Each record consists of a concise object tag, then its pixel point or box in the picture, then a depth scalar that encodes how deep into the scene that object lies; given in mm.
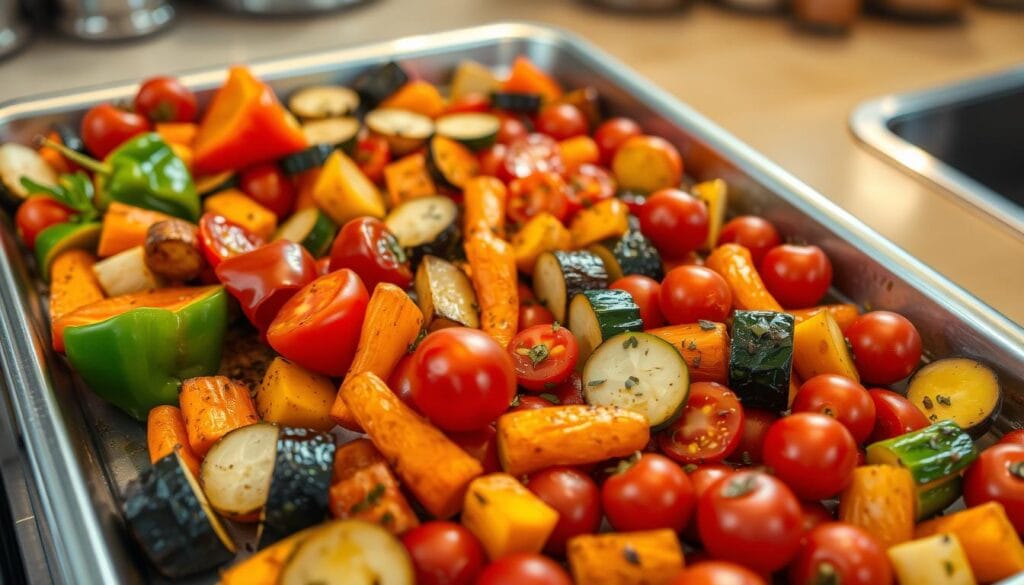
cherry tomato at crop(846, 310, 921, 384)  368
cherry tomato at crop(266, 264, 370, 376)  347
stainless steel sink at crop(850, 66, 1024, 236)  531
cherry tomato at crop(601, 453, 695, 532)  295
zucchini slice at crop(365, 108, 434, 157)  493
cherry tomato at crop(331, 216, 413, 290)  388
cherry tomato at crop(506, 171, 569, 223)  443
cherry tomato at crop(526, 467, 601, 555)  300
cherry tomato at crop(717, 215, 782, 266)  436
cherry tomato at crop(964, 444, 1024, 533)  307
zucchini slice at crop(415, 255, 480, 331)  382
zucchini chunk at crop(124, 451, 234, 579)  300
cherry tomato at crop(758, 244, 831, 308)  407
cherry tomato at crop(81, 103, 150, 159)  472
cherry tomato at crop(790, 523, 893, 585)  276
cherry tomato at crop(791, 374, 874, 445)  332
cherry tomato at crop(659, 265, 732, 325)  376
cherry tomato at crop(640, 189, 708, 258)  426
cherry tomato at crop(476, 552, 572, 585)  267
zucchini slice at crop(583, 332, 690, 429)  328
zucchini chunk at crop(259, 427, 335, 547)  298
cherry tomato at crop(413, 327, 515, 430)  309
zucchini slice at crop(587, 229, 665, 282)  415
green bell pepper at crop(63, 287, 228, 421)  352
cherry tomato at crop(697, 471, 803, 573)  276
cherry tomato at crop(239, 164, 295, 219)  461
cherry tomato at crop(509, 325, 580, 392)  349
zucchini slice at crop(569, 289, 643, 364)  359
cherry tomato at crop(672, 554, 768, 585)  260
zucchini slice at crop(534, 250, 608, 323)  390
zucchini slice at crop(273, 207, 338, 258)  436
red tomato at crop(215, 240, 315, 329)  376
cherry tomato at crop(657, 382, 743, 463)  328
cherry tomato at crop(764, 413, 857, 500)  303
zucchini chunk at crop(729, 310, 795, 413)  344
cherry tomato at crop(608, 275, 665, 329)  393
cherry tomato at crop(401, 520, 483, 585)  283
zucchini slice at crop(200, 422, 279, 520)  313
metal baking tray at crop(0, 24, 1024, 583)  308
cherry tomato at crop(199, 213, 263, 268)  397
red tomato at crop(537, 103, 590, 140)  525
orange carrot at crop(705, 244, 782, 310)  395
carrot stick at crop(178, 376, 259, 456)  335
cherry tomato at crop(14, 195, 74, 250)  432
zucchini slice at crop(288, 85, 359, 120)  510
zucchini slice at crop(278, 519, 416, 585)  266
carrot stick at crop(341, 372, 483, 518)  302
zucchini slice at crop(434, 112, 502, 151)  489
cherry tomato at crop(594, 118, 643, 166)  508
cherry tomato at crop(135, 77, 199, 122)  488
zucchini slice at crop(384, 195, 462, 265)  423
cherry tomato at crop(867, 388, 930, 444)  340
